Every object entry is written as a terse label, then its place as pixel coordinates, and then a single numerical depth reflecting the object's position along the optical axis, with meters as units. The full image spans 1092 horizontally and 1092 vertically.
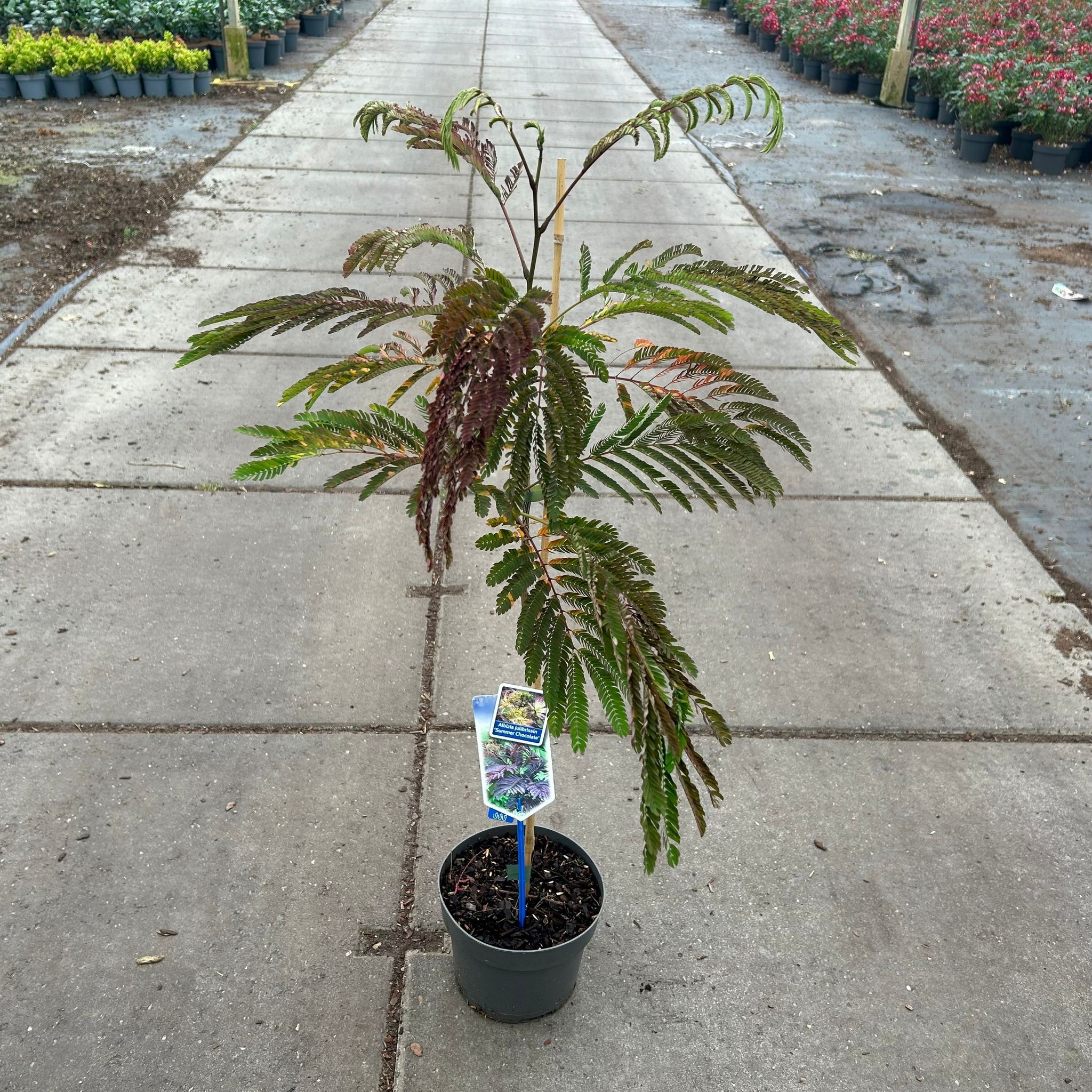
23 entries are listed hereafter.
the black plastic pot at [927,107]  14.21
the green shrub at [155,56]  12.80
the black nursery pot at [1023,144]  11.97
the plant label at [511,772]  2.38
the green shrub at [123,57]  12.73
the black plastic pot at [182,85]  13.13
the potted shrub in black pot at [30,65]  12.55
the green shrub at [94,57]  12.66
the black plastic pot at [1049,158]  11.62
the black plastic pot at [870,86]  15.49
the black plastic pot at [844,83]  15.89
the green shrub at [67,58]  12.55
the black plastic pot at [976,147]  11.96
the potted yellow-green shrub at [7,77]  12.55
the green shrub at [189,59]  13.02
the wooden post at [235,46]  13.75
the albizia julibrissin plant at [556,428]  1.68
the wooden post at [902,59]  14.30
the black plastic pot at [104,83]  12.80
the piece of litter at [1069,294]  8.01
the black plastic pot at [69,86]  12.68
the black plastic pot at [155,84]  12.96
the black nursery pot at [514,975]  2.51
